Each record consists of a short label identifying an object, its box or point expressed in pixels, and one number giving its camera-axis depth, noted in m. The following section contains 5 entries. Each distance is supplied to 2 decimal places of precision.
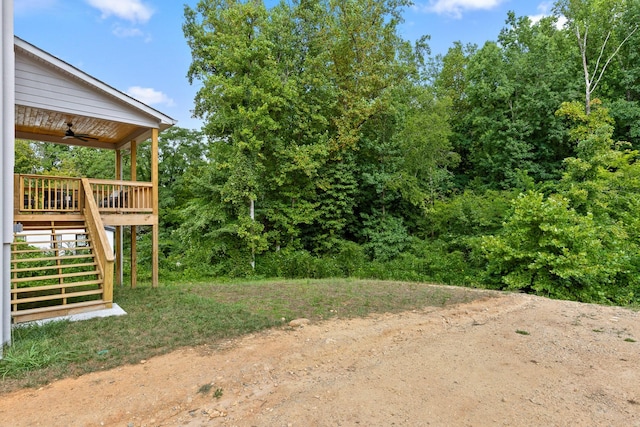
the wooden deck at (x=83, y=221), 5.19
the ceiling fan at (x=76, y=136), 6.93
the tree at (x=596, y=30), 14.23
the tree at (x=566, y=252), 7.36
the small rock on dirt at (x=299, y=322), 4.86
